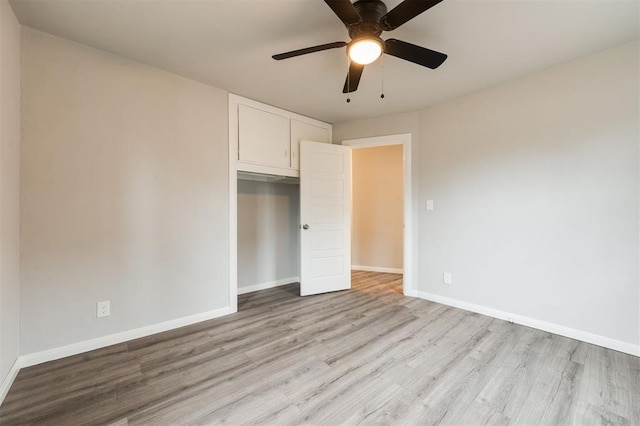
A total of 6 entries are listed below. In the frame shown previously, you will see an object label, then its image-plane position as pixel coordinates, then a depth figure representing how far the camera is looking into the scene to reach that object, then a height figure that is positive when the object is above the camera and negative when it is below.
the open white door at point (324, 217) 3.56 -0.05
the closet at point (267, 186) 3.11 +0.42
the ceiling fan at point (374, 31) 1.43 +1.09
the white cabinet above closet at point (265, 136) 3.04 +0.96
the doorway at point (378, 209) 4.94 +0.08
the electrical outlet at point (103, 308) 2.19 -0.78
